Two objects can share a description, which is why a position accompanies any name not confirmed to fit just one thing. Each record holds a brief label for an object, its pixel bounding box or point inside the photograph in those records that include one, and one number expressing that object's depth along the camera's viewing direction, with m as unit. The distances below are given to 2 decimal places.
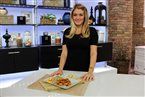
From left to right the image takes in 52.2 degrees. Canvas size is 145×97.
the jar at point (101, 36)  3.59
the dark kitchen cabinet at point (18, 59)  2.73
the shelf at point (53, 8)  3.19
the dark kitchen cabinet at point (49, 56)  3.00
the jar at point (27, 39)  3.02
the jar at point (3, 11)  2.88
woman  1.72
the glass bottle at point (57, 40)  3.24
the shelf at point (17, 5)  2.93
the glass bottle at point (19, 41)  2.98
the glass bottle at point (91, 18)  3.44
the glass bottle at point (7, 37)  2.91
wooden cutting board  1.07
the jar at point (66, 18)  3.30
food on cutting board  1.15
